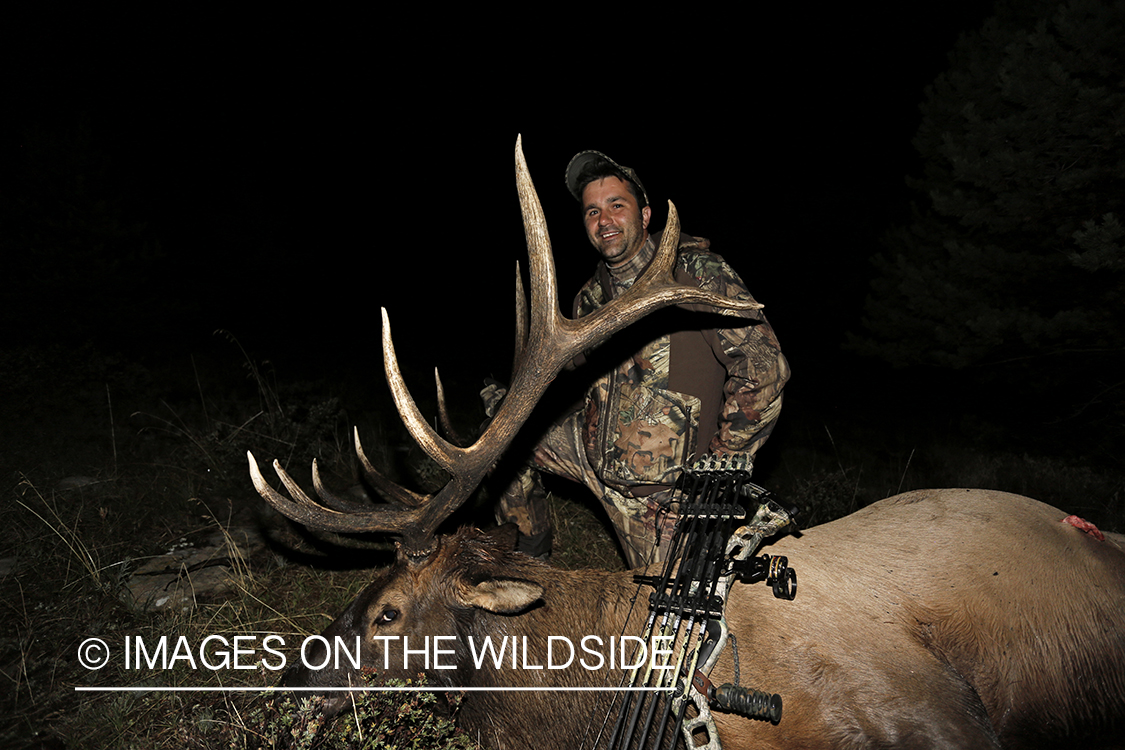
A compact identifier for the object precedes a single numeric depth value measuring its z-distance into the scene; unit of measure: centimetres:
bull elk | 217
